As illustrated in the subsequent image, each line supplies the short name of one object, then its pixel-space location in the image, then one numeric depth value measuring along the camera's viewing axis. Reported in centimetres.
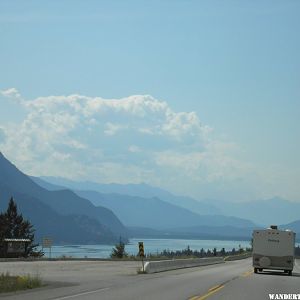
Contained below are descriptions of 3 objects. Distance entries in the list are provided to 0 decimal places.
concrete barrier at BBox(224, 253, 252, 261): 8515
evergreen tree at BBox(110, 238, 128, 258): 8099
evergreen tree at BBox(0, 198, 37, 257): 10119
